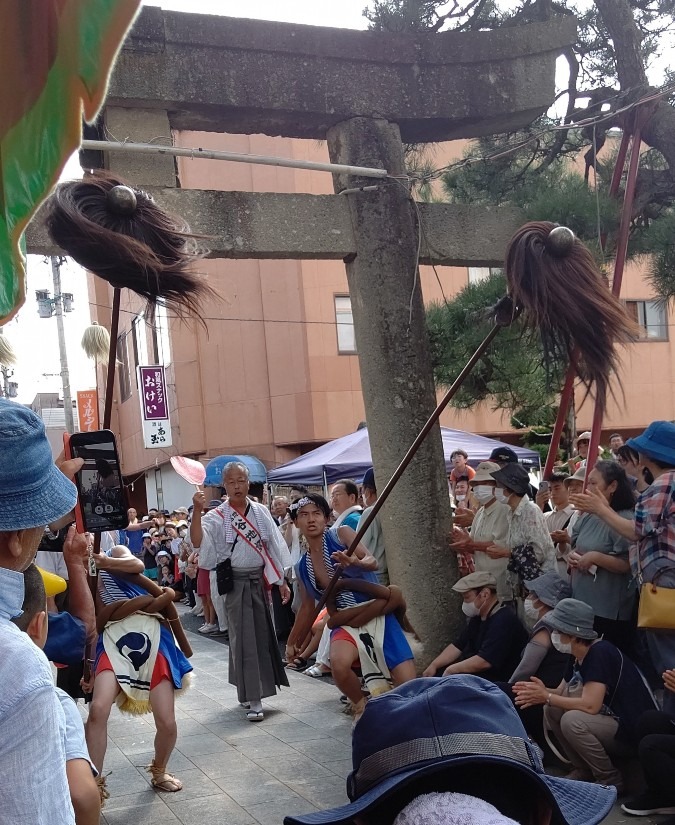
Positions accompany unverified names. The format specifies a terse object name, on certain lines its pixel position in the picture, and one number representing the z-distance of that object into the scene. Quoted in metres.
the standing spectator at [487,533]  6.84
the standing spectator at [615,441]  9.36
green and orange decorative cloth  1.80
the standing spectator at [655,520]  5.05
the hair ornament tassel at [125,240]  3.94
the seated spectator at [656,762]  4.66
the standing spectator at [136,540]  15.67
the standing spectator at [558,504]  7.72
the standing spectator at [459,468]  10.25
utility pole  22.45
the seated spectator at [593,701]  5.07
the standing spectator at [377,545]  7.79
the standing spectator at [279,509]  14.38
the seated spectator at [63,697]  2.28
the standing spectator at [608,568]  5.68
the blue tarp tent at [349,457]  12.18
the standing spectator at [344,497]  8.20
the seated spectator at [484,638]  6.09
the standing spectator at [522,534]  6.50
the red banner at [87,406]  25.39
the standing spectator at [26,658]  1.52
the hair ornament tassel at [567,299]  4.91
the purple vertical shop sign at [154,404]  22.33
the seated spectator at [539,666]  5.59
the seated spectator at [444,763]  1.28
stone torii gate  7.01
